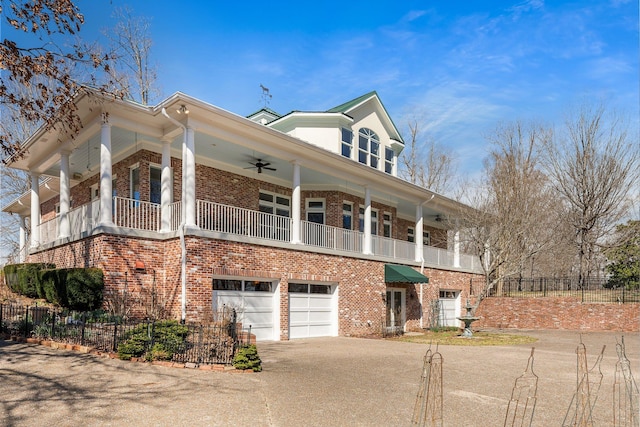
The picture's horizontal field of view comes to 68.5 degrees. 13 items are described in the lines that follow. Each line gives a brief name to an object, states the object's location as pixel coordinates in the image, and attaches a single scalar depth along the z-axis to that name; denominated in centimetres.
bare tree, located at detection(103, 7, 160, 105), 2902
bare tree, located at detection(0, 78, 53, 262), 2756
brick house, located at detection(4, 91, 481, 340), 1268
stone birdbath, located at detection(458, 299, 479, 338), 1797
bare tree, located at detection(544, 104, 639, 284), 2862
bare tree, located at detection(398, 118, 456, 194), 4044
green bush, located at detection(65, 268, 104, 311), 1158
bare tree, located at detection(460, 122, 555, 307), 2353
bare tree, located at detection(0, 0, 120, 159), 853
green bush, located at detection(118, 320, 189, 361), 871
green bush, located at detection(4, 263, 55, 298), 1508
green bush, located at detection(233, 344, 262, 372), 849
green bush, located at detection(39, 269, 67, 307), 1227
